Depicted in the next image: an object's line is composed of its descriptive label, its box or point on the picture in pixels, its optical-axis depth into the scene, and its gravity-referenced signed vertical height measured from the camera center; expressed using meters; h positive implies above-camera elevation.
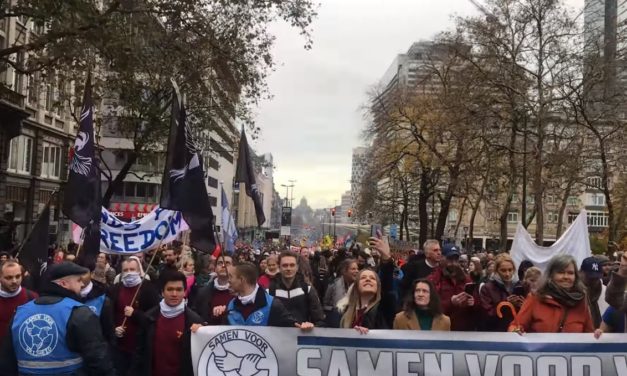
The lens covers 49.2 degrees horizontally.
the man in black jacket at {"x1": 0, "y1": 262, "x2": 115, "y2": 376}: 4.16 -0.59
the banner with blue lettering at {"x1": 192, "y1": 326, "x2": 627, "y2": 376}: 5.23 -0.82
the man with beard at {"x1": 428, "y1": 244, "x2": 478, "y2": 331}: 6.38 -0.42
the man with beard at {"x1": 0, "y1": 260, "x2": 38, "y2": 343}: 6.04 -0.44
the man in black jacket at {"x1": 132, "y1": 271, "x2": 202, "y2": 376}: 5.43 -0.72
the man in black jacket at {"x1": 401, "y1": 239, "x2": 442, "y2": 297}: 7.66 -0.19
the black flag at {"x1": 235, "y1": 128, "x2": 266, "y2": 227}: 11.55 +1.22
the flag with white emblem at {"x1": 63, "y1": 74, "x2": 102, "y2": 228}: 7.03 +0.56
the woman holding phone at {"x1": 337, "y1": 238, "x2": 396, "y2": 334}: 5.58 -0.47
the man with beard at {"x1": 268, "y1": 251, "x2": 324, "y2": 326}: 6.73 -0.47
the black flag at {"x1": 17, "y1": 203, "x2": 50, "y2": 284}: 8.00 -0.07
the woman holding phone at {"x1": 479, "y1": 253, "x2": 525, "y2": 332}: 6.38 -0.44
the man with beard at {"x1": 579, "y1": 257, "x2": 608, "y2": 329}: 7.05 -0.29
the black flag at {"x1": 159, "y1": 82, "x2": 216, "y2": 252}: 6.60 +0.47
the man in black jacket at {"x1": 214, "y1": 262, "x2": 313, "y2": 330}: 5.46 -0.49
